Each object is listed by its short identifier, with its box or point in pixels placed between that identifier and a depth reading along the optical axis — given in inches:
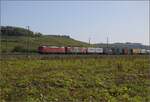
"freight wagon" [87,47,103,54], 2291.5
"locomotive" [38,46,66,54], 2015.7
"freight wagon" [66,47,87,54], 2147.4
